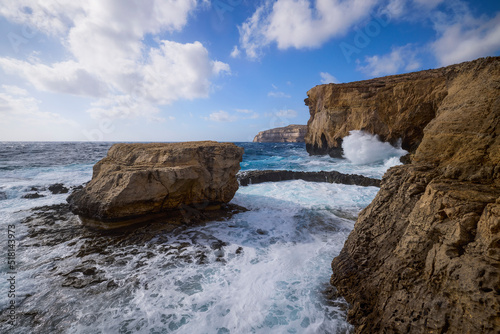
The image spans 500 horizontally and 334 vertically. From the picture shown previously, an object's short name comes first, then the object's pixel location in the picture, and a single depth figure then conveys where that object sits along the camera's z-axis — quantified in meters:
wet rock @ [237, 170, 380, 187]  11.19
